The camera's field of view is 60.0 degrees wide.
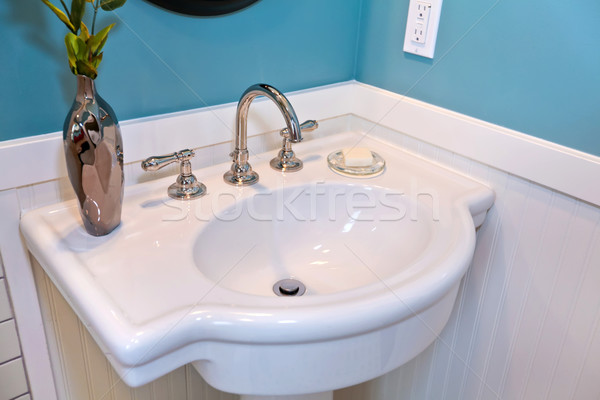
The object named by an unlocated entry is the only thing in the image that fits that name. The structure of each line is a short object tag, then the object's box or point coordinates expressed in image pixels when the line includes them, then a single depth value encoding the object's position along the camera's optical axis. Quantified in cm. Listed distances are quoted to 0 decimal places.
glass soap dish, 108
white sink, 66
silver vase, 76
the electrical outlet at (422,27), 105
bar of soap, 109
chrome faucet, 90
